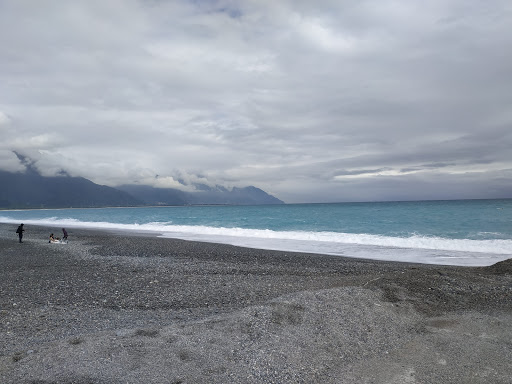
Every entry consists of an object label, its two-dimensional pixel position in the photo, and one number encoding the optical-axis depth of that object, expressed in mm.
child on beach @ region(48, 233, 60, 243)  25703
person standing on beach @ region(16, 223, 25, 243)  25488
